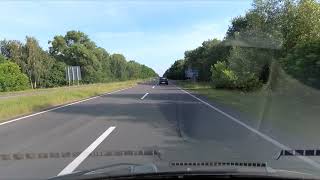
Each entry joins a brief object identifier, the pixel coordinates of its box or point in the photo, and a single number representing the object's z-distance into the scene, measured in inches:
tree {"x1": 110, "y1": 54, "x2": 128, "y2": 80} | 2888.3
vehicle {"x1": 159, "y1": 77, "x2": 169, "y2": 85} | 1598.7
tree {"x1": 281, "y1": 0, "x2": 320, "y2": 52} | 471.7
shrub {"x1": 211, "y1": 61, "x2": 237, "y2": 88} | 857.9
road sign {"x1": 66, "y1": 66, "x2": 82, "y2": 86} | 1093.8
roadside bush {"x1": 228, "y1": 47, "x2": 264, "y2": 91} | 547.4
